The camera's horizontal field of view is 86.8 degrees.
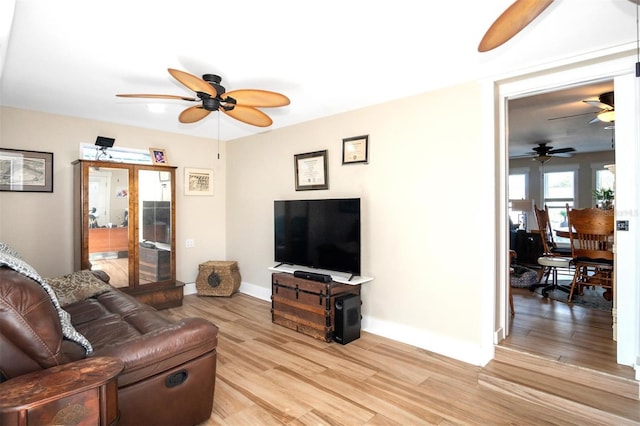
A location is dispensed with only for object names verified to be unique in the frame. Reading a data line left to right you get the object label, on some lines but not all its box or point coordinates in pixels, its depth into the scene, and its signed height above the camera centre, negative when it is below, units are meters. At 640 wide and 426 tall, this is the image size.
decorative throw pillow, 2.89 -0.67
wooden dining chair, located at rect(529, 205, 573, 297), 4.27 -0.61
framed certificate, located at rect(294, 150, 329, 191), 3.97 +0.50
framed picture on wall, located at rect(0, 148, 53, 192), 3.60 +0.47
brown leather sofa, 1.30 -0.72
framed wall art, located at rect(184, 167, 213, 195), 5.02 +0.47
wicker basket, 4.87 -0.97
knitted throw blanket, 1.42 -0.38
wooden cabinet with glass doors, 3.84 -0.17
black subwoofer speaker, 3.22 -1.03
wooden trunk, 3.28 -0.94
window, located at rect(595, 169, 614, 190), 7.29 +0.69
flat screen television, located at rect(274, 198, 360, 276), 3.43 -0.23
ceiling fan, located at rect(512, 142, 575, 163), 6.35 +1.15
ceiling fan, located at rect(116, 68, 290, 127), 2.33 +0.87
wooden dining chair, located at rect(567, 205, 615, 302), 3.60 -0.36
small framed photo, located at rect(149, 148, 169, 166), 4.60 +0.77
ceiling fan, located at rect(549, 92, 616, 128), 3.48 +1.16
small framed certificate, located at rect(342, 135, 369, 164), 3.57 +0.67
